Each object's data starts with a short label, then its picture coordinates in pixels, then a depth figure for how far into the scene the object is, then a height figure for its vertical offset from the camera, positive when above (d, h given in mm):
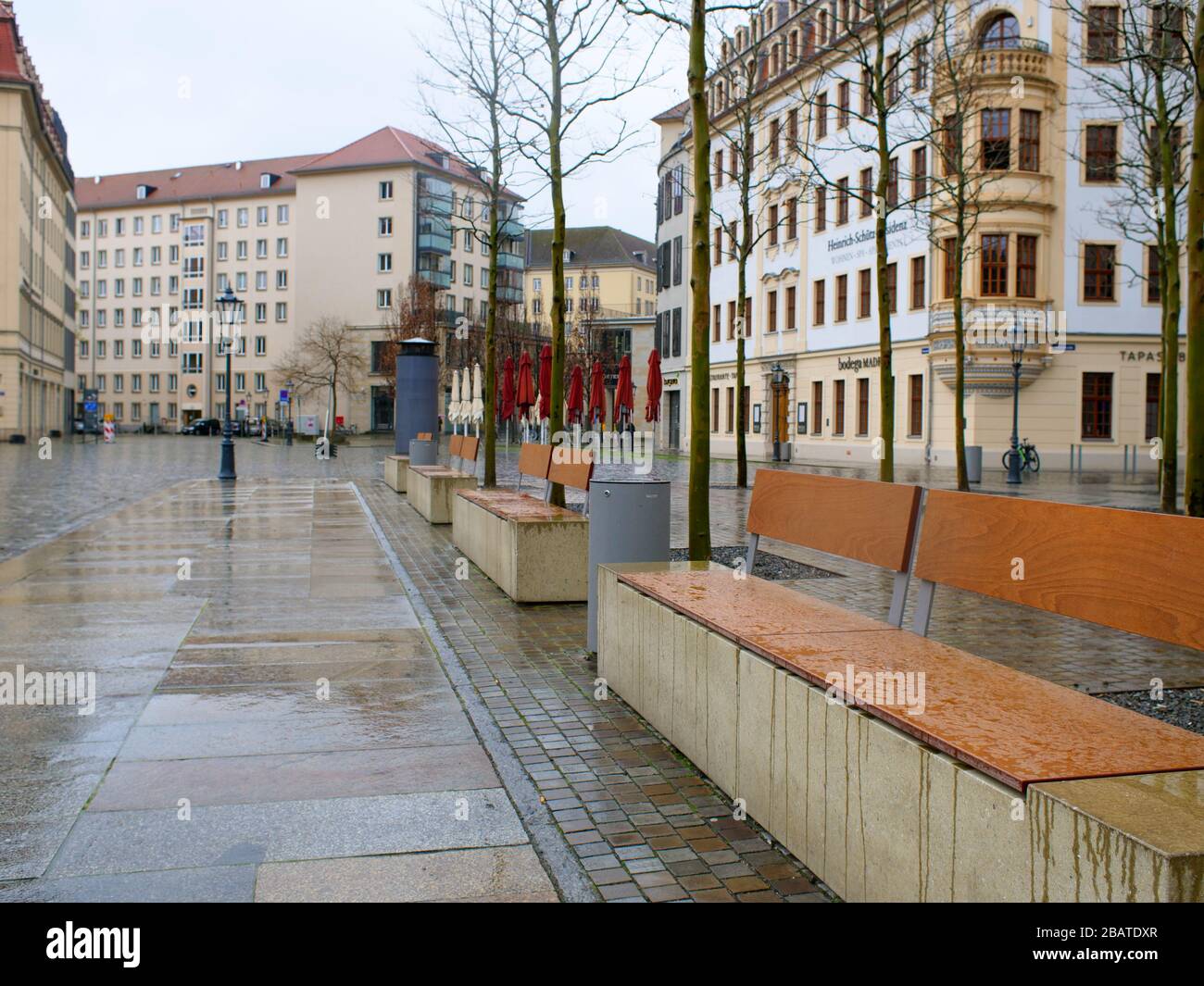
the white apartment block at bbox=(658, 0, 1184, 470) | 37625 +5523
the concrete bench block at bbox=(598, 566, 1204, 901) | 2385 -854
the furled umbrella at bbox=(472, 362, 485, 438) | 26716 +1178
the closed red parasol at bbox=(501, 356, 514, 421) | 23344 +1194
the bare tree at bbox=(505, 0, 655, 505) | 14883 +4486
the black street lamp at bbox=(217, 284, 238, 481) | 27094 +3106
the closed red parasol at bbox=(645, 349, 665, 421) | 20203 +1026
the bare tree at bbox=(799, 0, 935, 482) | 16906 +4671
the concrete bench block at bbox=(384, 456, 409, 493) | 24172 -388
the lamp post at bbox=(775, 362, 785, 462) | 47719 +2436
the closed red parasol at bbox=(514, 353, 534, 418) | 20734 +1091
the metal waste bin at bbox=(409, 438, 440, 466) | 23750 -20
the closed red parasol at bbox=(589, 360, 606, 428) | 18891 +906
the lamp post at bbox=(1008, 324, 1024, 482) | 31328 +1911
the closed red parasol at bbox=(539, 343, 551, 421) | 18938 +1200
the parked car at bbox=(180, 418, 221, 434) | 91062 +1843
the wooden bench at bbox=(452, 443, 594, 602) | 9250 -733
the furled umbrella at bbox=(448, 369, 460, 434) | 34469 +1352
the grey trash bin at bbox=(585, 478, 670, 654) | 7035 -365
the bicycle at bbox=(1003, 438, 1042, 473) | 36094 -79
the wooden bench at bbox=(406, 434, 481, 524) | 16703 -503
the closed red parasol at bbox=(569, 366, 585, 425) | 18188 +840
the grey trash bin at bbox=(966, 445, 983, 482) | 31917 -266
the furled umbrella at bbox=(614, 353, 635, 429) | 19531 +969
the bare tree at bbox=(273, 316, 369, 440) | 81375 +6374
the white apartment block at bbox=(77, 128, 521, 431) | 93812 +15495
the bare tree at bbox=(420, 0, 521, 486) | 18188 +5170
